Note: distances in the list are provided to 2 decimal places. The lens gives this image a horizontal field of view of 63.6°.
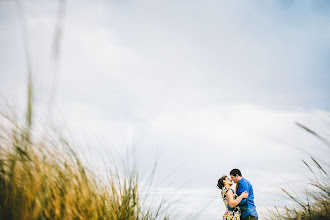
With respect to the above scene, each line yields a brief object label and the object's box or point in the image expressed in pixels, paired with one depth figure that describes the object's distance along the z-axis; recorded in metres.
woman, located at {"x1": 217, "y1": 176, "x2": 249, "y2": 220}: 4.22
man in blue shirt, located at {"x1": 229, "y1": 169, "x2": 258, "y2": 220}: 4.21
